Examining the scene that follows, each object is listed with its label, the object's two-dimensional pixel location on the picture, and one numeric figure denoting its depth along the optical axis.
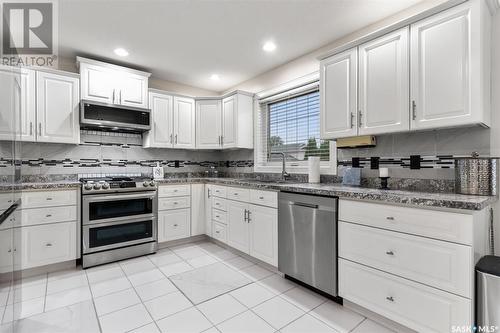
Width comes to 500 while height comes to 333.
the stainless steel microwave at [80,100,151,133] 3.00
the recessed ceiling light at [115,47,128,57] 2.95
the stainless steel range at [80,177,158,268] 2.80
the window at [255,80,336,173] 3.05
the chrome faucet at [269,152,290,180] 3.19
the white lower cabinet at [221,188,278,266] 2.58
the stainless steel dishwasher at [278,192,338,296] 2.02
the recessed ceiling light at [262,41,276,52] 2.83
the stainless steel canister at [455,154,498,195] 1.65
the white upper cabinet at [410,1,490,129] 1.59
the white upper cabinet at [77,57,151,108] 3.05
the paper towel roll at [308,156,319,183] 2.79
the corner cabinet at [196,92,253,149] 3.76
